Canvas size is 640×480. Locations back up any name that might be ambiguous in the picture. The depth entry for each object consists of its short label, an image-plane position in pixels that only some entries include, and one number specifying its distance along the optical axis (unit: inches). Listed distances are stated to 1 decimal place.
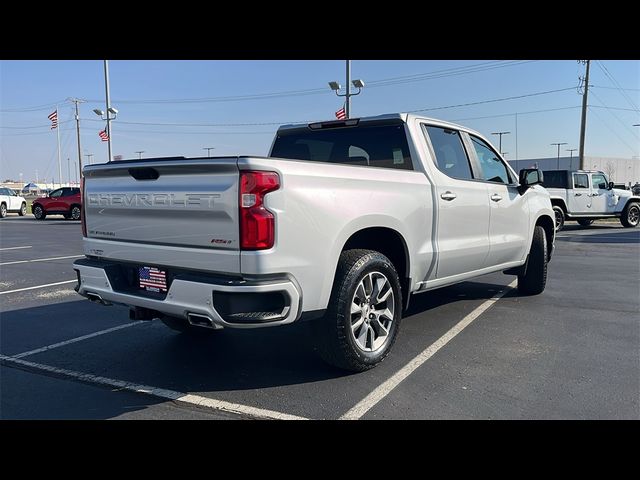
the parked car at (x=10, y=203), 1187.0
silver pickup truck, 122.6
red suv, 1067.3
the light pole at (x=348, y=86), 852.6
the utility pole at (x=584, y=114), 1095.0
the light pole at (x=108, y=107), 1117.1
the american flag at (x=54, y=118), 1469.0
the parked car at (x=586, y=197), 641.0
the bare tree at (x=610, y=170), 3481.8
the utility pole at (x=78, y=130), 1887.3
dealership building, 3720.5
